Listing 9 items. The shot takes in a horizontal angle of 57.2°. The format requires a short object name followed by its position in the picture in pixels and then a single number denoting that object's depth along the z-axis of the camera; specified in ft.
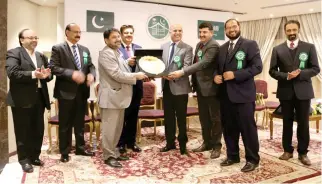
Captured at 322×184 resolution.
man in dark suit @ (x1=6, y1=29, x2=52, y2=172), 9.79
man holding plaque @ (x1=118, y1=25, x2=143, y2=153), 11.86
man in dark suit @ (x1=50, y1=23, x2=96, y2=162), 10.74
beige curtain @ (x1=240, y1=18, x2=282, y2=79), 25.41
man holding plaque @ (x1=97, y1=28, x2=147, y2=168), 9.85
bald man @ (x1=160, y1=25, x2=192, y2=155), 11.29
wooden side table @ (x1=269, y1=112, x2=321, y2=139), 13.98
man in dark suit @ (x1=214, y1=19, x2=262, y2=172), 9.72
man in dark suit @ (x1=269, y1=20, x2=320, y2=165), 10.42
